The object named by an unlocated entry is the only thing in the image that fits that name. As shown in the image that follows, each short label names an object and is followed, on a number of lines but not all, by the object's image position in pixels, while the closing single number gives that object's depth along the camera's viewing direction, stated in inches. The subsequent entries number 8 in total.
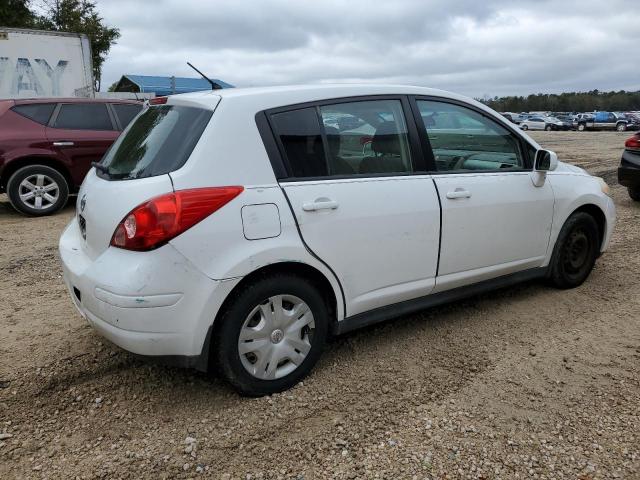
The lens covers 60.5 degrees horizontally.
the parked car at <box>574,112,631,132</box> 1541.6
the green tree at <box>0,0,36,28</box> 919.0
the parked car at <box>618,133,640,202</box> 305.9
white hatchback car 100.7
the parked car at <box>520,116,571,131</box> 1641.2
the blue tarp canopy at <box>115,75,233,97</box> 1178.6
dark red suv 294.8
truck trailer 487.5
